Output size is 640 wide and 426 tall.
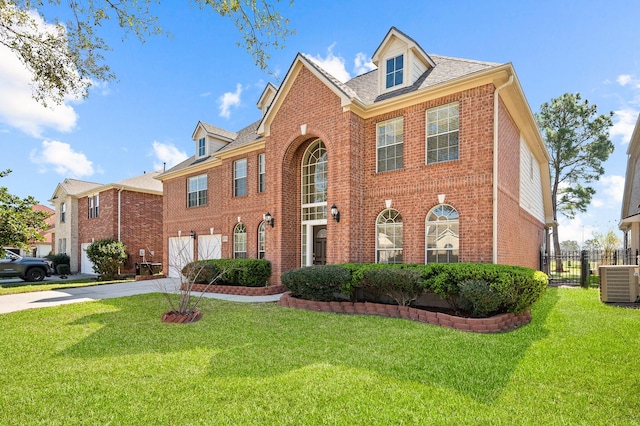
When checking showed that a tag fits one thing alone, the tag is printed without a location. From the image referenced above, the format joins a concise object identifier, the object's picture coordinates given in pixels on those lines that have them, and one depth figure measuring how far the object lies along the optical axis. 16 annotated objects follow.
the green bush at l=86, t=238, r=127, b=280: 19.02
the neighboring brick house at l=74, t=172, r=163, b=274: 21.83
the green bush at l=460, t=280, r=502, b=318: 6.66
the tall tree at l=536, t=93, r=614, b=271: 24.41
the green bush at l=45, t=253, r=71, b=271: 24.38
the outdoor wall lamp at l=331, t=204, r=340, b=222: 10.67
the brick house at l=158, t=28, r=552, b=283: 9.08
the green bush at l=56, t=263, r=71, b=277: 21.30
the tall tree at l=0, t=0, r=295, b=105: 6.13
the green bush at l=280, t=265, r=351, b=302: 8.86
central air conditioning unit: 9.19
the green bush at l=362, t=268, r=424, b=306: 7.85
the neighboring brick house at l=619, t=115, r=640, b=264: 15.48
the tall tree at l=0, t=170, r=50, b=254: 13.46
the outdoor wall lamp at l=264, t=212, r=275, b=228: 12.59
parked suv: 17.60
